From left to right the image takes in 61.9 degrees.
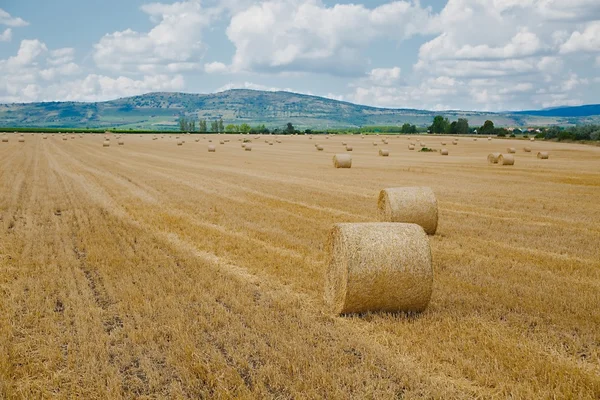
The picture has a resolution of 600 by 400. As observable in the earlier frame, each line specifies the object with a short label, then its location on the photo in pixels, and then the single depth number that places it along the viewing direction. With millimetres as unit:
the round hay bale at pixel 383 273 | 7430
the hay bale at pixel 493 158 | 36250
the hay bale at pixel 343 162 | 32156
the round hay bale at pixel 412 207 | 13133
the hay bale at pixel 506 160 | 34875
